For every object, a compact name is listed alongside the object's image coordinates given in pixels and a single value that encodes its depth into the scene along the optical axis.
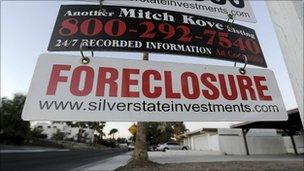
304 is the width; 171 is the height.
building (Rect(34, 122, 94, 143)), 93.05
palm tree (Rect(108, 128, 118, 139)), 134.12
